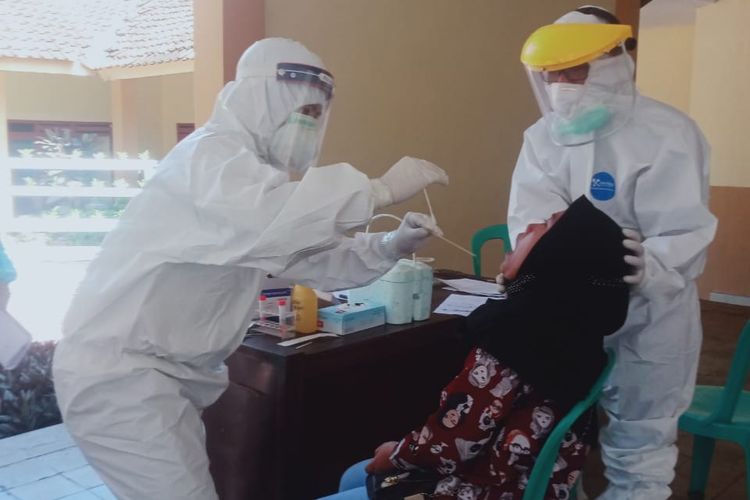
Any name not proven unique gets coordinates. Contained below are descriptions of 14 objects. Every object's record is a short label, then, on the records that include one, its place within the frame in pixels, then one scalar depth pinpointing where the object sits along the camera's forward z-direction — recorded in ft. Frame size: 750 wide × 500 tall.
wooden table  5.81
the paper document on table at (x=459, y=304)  7.51
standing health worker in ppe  5.12
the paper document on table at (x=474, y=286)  8.38
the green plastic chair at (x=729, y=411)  6.49
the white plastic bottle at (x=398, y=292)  6.77
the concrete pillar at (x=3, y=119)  19.73
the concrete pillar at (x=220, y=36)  8.43
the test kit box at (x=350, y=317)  6.42
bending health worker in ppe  4.27
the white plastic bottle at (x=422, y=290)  6.91
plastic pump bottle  6.42
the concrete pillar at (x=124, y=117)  24.23
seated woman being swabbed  4.11
